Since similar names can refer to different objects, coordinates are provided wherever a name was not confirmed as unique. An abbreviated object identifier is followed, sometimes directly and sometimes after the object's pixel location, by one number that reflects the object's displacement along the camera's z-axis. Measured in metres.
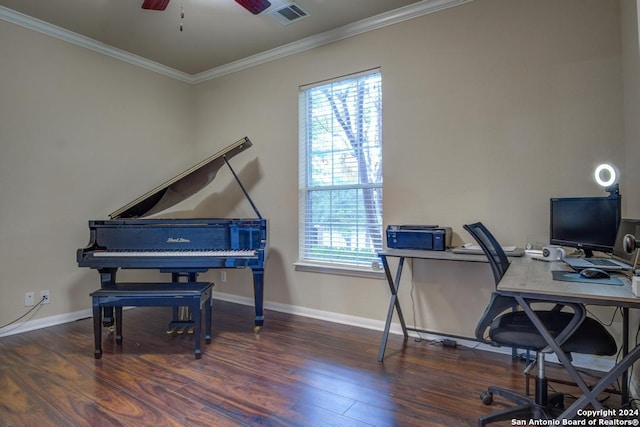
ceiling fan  2.33
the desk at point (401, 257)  2.36
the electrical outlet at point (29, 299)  3.15
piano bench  2.53
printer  2.58
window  3.26
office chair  1.52
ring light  2.18
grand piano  2.89
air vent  2.92
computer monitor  1.97
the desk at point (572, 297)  1.32
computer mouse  1.59
